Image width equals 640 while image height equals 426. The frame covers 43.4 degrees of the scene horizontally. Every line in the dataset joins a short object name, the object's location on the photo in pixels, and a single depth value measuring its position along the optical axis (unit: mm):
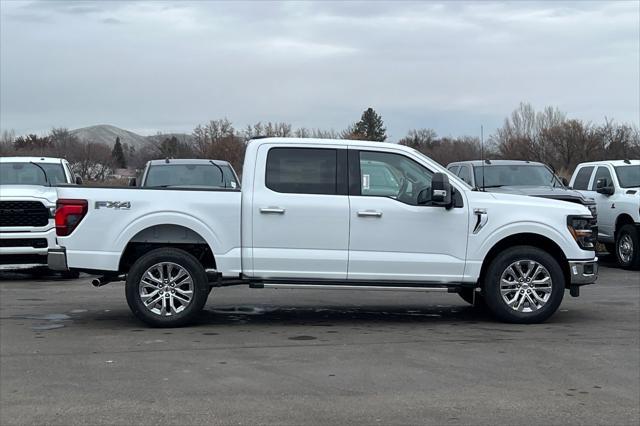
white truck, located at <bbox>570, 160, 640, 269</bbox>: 15117
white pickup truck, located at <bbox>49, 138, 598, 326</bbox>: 8930
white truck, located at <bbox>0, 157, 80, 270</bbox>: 13328
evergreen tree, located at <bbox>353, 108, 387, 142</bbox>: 70875
